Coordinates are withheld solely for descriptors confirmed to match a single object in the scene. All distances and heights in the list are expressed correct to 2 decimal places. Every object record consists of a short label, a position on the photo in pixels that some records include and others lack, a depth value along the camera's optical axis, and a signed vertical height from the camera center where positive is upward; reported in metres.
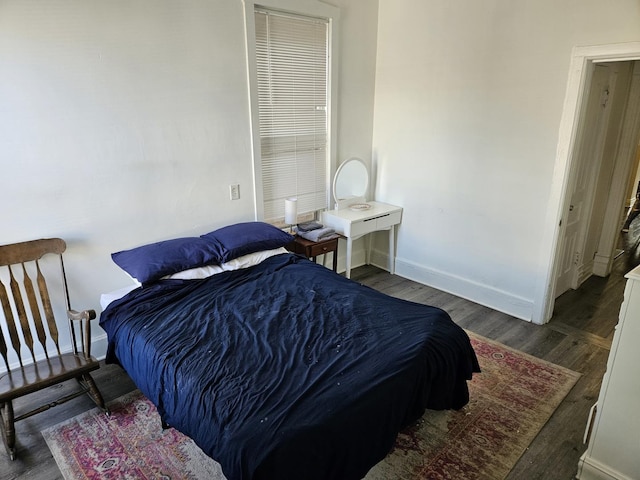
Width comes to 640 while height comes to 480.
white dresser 1.76 -1.24
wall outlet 3.39 -0.60
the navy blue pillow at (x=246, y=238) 3.00 -0.88
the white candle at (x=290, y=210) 3.70 -0.82
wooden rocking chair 2.17 -1.22
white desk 3.90 -0.98
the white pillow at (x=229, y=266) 2.78 -1.02
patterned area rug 2.10 -1.69
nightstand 3.64 -1.12
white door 3.29 -0.54
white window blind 3.43 +0.06
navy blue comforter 1.65 -1.13
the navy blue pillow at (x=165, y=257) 2.65 -0.91
